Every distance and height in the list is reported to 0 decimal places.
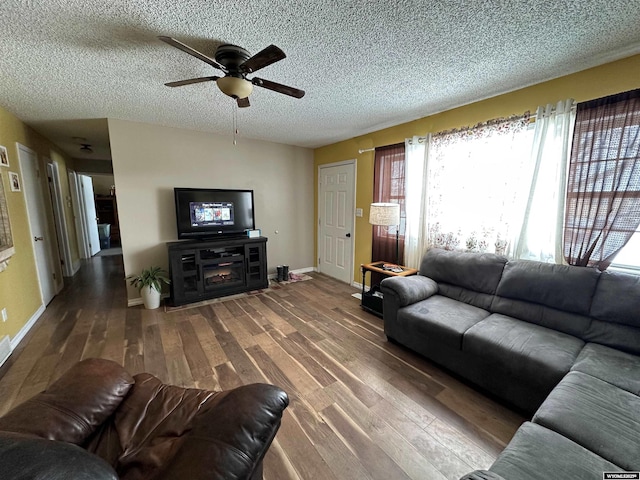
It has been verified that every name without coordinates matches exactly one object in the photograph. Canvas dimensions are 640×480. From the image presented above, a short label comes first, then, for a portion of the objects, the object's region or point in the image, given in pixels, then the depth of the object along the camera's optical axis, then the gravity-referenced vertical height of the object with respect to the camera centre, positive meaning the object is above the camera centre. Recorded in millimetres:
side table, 3112 -851
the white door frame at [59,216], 4312 -219
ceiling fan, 1714 +890
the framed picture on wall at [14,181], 2855 +249
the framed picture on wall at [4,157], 2647 +479
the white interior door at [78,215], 5645 -255
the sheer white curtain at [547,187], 2150 +132
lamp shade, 3098 -134
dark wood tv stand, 3502 -939
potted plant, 3367 -1065
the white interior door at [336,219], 4375 -293
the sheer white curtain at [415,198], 3178 +59
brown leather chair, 577 -802
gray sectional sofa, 1074 -987
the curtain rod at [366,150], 3873 +806
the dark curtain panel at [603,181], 1865 +162
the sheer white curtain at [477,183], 2436 +202
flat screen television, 3672 -137
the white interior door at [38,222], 3255 -252
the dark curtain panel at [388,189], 3494 +188
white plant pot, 3371 -1218
